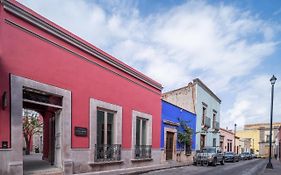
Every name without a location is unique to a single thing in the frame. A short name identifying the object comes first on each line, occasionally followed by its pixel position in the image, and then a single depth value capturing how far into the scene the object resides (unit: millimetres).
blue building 14008
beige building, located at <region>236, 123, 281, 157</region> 50589
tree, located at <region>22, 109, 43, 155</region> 19661
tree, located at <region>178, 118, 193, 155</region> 16164
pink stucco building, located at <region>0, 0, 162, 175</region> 5991
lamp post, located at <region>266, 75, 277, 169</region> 14186
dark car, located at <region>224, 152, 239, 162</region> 22575
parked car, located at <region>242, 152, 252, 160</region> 31587
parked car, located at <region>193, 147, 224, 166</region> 15610
